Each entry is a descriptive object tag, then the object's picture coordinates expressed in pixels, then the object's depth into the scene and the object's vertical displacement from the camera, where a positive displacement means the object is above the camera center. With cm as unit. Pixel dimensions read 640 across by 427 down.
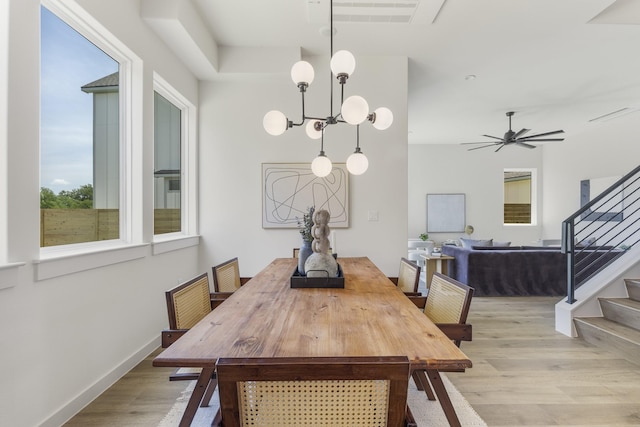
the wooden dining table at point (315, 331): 98 -44
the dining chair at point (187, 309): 134 -50
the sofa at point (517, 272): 439 -85
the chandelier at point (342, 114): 167 +55
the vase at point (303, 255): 203 -29
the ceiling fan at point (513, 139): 502 +113
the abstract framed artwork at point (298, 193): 347 +17
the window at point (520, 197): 765 +32
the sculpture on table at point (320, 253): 182 -26
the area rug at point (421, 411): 175 -116
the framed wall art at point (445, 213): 744 -7
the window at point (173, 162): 296 +47
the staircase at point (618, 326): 251 -99
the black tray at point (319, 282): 183 -41
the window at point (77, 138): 181 +44
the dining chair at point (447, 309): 137 -50
